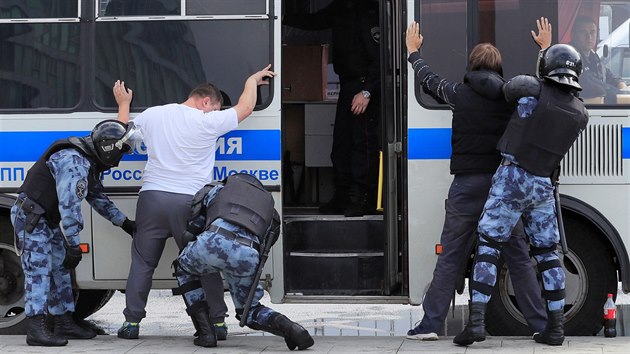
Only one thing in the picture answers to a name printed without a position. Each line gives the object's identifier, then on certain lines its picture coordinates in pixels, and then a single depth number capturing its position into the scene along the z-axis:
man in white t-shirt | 17.89
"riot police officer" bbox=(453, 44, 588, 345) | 16.81
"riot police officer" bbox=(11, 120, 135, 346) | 17.45
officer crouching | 16.83
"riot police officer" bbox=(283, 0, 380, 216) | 20.31
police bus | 18.00
